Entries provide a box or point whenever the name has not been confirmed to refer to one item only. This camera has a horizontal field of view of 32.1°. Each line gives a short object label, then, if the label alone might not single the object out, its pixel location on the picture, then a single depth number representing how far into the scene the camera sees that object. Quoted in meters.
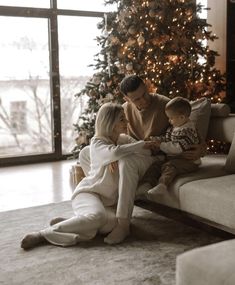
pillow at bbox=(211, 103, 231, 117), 3.29
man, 2.71
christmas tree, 4.52
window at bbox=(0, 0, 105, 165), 5.82
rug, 2.19
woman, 2.65
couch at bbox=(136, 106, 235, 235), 2.34
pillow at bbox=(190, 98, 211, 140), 3.21
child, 2.84
